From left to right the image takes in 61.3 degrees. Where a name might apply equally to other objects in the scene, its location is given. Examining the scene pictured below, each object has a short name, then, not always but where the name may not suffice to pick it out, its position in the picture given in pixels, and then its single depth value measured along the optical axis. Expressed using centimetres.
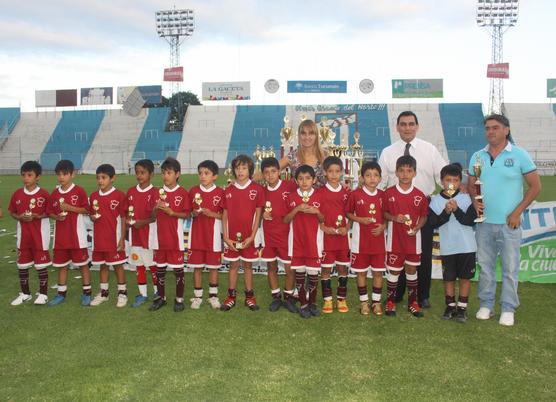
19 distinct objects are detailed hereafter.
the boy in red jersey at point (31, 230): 554
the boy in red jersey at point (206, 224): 530
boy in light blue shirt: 491
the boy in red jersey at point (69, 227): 552
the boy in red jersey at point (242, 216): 524
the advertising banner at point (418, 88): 4459
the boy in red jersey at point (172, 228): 534
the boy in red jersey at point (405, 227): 502
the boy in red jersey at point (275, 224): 523
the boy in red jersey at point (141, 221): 546
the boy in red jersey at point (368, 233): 505
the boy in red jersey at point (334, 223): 505
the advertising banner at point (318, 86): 4666
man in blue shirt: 474
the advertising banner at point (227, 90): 4788
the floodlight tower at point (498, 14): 4200
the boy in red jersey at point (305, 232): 503
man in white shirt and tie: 532
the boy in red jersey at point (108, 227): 550
